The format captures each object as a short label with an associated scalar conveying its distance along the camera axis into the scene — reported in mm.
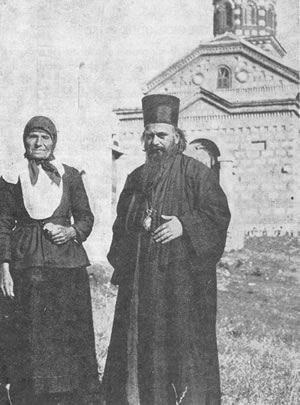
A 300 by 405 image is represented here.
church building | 6031
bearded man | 3891
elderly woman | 3889
